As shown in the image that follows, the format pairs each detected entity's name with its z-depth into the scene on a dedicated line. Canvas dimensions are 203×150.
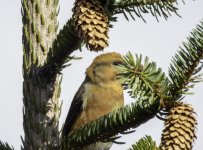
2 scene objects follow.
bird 4.60
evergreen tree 4.10
